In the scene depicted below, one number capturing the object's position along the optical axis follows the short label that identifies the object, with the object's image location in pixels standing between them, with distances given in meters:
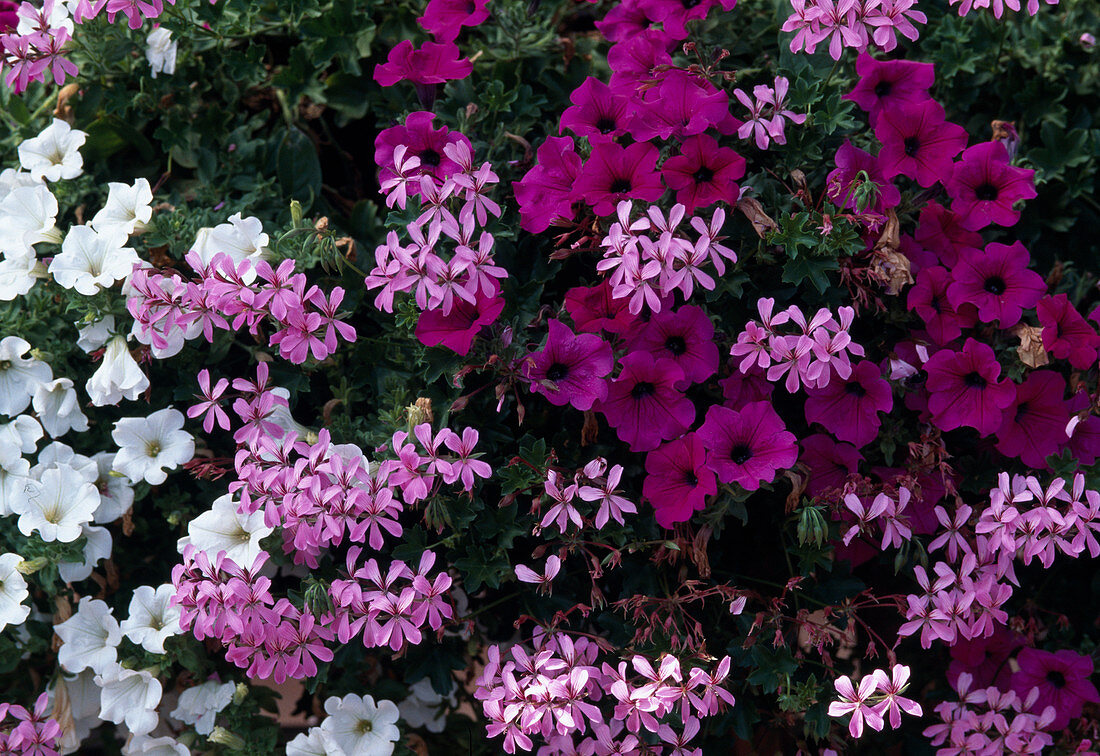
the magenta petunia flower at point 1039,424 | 1.08
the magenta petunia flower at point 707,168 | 1.02
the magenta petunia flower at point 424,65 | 1.12
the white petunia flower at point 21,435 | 1.14
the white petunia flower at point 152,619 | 1.06
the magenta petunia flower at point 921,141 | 1.08
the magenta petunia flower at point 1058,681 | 1.17
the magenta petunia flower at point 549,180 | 1.05
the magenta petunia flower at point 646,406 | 1.01
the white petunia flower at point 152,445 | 1.09
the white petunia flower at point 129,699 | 1.08
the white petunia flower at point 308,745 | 1.10
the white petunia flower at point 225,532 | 1.04
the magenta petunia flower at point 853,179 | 1.05
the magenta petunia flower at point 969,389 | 1.04
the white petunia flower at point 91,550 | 1.11
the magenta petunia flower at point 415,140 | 1.10
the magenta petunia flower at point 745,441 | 0.98
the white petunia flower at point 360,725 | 1.10
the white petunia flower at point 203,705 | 1.12
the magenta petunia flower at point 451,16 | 1.13
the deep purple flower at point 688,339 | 1.03
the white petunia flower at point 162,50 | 1.25
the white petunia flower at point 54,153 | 1.19
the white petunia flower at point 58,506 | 1.07
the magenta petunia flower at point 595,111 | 1.08
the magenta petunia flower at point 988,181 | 1.10
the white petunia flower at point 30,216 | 1.16
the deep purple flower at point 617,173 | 1.01
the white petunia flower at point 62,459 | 1.13
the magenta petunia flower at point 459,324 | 0.99
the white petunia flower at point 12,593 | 1.06
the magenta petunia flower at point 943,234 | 1.13
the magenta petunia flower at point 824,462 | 1.08
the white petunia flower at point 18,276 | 1.12
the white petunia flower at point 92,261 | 1.08
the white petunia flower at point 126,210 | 1.13
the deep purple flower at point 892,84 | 1.12
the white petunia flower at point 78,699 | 1.18
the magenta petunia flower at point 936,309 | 1.08
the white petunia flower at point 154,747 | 1.11
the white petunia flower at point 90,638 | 1.09
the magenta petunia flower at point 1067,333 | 1.06
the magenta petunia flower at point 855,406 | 1.05
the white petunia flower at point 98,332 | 1.12
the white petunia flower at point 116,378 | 1.09
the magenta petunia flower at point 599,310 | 1.01
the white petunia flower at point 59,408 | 1.13
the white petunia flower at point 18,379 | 1.15
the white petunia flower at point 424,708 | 1.24
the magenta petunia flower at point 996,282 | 1.08
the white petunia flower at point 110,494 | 1.13
